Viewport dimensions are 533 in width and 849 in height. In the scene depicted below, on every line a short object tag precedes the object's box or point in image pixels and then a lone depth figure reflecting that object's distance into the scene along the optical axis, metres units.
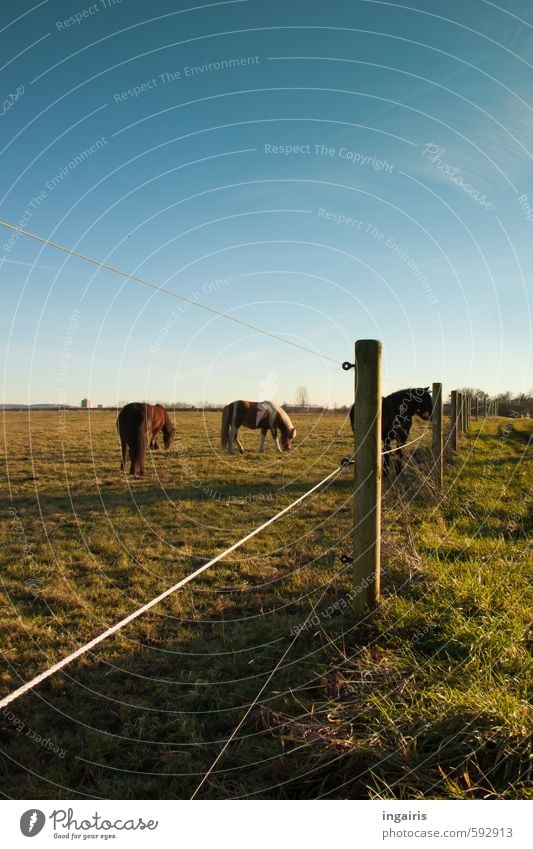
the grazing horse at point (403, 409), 11.15
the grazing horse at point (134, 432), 10.91
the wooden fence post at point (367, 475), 3.59
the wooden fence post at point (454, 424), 11.26
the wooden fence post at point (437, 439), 8.45
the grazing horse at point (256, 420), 14.09
